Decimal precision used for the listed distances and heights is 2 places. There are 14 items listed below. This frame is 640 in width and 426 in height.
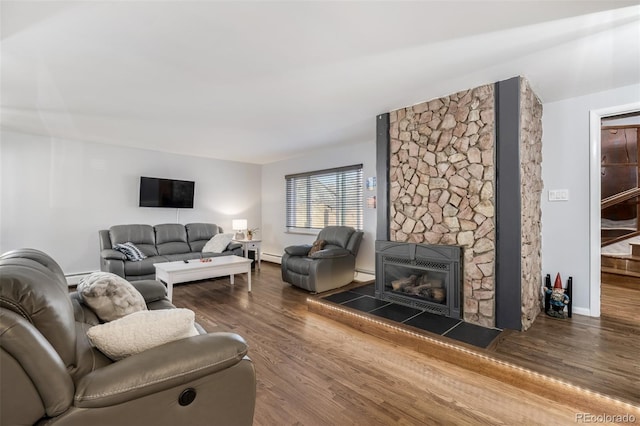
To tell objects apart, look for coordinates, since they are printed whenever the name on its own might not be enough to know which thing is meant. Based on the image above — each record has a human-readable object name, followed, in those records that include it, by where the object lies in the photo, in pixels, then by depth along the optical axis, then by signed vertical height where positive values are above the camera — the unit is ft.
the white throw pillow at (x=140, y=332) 3.87 -1.67
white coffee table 11.75 -2.47
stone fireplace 8.57 +0.77
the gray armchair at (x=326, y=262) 13.41 -2.38
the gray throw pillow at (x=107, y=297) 5.35 -1.61
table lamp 20.31 -0.80
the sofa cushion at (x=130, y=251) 14.48 -1.98
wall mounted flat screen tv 17.35 +1.24
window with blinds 16.94 +0.95
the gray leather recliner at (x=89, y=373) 2.83 -1.91
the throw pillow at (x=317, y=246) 15.29 -1.80
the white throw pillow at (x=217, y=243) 17.42 -1.89
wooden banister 15.62 +0.96
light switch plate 10.21 +0.71
